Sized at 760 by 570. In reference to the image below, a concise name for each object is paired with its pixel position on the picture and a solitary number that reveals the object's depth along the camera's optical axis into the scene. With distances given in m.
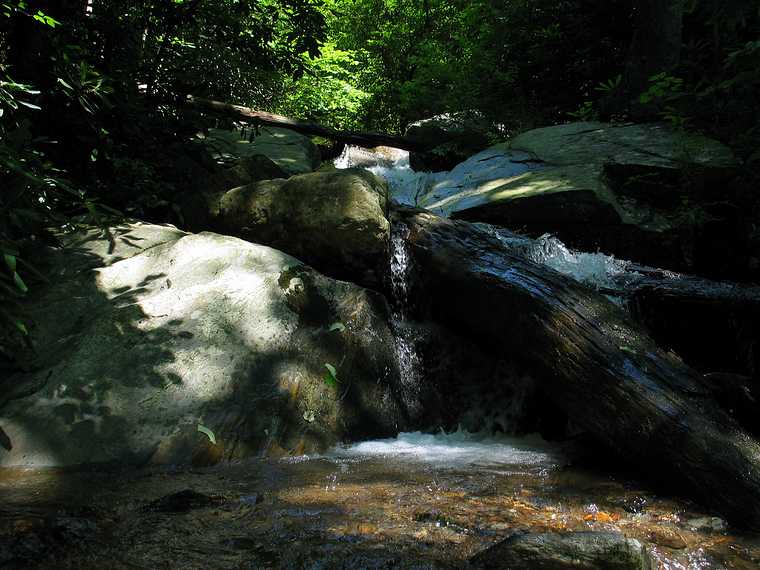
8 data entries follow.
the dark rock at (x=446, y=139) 10.90
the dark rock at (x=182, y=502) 2.74
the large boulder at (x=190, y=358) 3.56
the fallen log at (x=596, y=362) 3.32
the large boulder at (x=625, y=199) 6.68
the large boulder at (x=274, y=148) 7.75
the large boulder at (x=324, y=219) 5.03
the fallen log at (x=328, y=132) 8.84
